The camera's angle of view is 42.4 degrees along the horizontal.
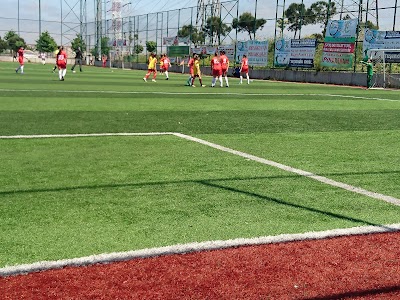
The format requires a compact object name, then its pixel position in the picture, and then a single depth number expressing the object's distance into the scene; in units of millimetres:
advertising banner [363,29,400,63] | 30875
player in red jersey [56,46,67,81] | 28641
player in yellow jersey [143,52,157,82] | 32512
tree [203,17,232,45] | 48169
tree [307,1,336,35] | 36188
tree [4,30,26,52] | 102125
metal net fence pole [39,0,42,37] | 91000
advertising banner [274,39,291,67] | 39984
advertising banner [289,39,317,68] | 37688
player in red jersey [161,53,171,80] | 36275
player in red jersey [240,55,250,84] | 32938
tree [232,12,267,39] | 43781
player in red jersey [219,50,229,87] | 27542
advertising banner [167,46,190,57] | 55716
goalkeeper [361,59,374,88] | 29059
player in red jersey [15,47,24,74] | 37631
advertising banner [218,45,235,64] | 46994
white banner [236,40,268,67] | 42844
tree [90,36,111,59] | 78750
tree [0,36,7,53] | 106500
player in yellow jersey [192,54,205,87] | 26700
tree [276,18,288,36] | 40709
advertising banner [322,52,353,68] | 34341
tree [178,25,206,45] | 53781
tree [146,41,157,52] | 62172
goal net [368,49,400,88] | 30750
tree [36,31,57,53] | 94312
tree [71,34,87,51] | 85612
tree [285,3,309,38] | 38859
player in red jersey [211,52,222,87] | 26656
